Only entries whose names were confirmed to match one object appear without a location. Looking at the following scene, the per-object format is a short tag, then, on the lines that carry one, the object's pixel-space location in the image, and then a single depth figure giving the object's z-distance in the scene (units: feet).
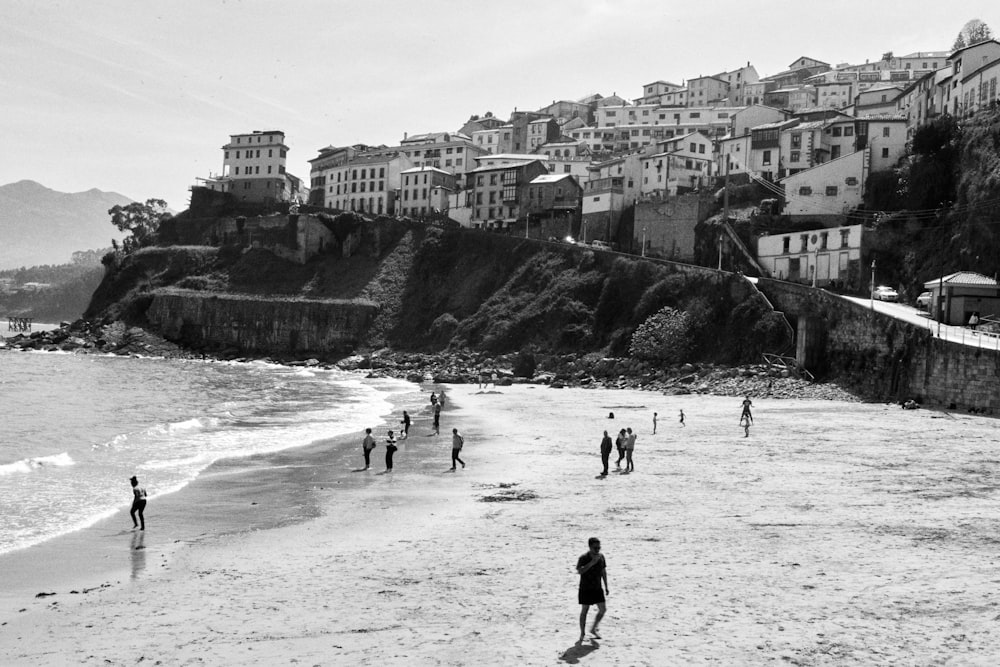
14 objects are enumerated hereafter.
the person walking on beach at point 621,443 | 88.85
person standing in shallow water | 66.39
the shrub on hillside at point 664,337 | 199.31
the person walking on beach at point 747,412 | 113.27
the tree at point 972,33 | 357.08
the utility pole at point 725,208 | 226.17
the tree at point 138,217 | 447.42
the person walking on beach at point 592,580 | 39.06
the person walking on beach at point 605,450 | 85.46
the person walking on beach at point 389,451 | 94.17
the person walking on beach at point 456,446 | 93.61
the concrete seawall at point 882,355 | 123.03
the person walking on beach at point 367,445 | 95.09
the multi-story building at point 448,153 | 383.24
